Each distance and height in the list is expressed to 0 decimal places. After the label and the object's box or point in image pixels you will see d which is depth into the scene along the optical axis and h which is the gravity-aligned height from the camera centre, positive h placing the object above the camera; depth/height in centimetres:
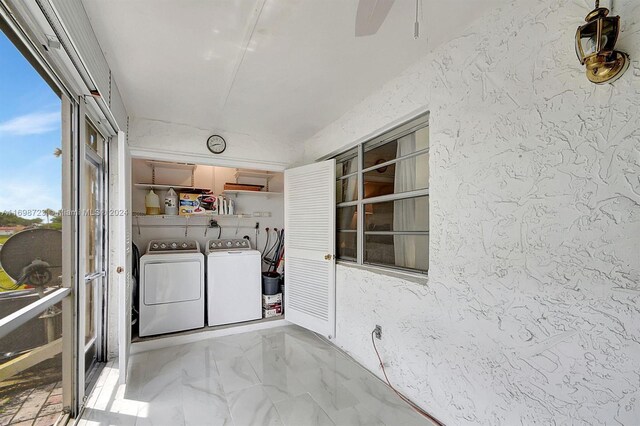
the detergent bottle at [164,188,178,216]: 357 +8
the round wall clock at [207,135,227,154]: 317 +79
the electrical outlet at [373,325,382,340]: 228 -102
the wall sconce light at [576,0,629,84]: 99 +62
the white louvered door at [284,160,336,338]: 290 -41
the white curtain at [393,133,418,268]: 211 +2
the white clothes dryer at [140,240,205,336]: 302 -94
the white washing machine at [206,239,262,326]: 332 -95
